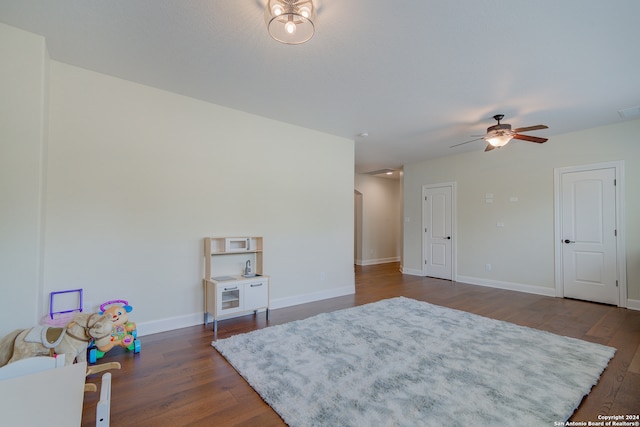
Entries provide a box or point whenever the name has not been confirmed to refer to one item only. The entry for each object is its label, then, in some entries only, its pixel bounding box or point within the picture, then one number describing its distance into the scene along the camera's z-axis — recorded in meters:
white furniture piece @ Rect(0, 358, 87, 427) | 0.96
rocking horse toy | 1.93
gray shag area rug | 1.89
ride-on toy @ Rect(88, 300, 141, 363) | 2.51
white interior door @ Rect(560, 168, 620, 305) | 4.53
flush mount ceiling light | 1.94
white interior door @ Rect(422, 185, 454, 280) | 6.49
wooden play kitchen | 3.43
